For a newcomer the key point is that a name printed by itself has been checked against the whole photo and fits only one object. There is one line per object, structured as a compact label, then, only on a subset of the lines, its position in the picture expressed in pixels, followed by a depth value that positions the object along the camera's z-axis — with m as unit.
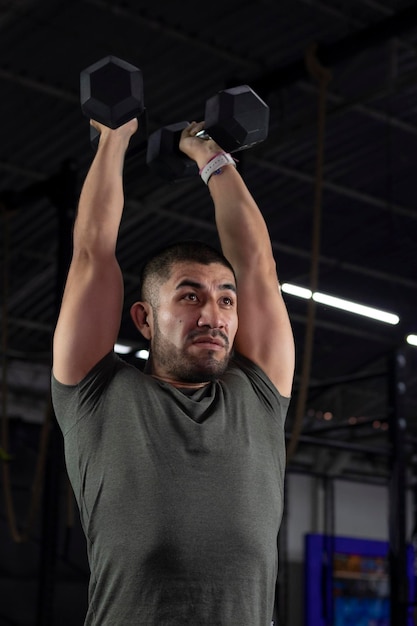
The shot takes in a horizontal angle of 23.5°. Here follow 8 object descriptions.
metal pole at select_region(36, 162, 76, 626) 5.52
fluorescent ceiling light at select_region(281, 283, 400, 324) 5.97
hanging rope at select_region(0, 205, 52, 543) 5.41
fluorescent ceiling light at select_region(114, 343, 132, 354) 9.56
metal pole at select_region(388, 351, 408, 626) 4.92
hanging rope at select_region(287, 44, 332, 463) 4.25
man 1.42
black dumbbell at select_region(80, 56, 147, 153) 1.68
